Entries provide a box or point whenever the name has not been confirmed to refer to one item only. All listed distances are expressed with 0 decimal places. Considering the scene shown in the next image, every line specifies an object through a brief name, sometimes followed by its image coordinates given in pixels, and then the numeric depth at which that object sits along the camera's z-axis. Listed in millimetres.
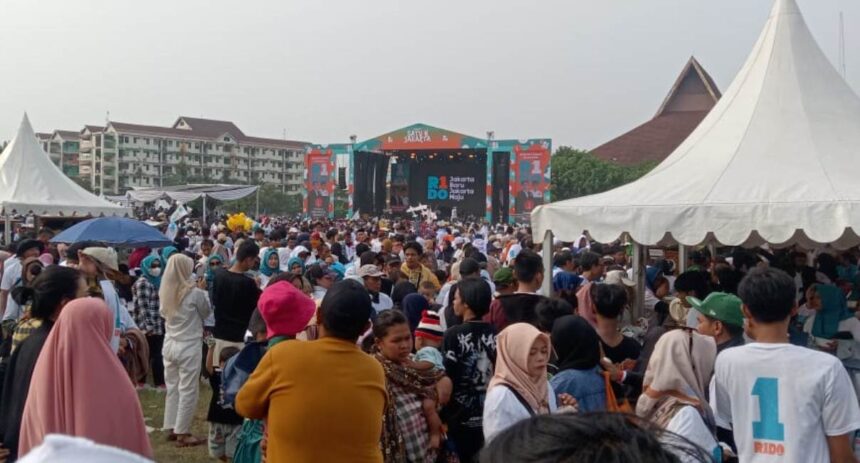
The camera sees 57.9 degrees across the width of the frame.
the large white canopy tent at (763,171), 6004
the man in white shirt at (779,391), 2699
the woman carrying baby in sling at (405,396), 3469
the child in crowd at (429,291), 7137
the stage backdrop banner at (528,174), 34750
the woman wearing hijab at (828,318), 6125
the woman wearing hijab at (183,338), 6160
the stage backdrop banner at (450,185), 41250
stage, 35219
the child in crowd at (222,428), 4789
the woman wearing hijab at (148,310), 7488
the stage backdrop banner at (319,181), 39656
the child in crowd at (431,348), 3716
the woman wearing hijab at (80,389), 2893
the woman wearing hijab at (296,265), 8148
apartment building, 85062
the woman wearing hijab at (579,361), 3330
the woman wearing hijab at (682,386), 2867
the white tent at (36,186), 14164
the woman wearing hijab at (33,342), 3211
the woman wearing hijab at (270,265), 8812
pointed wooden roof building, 64750
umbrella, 8750
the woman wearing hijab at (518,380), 3037
